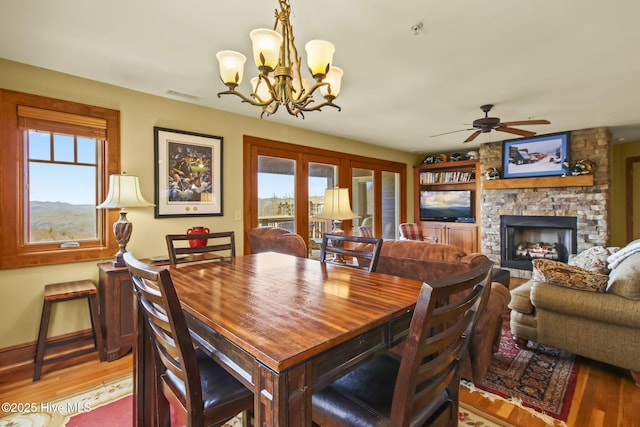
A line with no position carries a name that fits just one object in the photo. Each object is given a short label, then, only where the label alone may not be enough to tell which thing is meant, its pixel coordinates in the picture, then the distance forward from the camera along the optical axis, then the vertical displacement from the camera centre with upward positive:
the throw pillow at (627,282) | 2.02 -0.46
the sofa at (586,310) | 2.04 -0.71
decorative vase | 3.05 -0.19
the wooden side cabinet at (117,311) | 2.47 -0.80
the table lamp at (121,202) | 2.59 +0.10
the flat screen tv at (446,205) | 6.26 +0.18
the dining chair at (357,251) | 1.85 -0.24
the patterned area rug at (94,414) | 1.76 -1.21
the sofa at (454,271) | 1.97 -0.39
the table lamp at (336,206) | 3.34 +0.08
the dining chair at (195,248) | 2.08 -0.24
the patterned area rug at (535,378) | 1.92 -1.18
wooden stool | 2.29 -0.77
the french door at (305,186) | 3.99 +0.44
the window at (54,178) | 2.39 +0.30
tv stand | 6.09 +0.57
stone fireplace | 4.57 +0.21
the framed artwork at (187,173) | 3.16 +0.44
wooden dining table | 0.79 -0.35
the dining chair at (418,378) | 0.82 -0.57
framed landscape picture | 4.89 +0.97
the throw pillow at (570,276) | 2.16 -0.46
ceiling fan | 3.38 +1.01
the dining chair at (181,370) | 0.93 -0.55
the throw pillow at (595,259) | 2.69 -0.47
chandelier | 1.54 +0.80
